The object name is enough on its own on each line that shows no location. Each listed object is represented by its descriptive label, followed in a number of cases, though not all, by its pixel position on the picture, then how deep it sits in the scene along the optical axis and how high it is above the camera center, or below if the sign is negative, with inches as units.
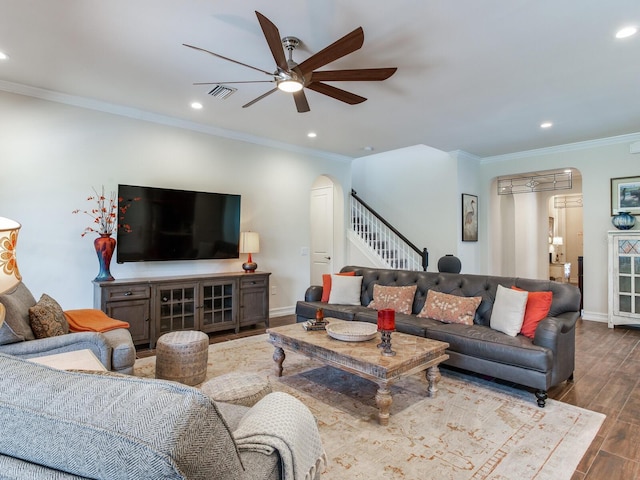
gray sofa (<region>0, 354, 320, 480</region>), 24.5 -13.3
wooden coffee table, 95.5 -32.0
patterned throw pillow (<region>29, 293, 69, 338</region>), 99.1 -22.0
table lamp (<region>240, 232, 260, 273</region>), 203.5 -0.8
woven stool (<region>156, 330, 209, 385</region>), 117.6 -37.7
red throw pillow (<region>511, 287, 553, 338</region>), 121.0 -22.0
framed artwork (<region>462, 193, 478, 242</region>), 258.5 +20.2
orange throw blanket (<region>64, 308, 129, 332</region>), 114.4 -26.4
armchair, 88.3 -25.6
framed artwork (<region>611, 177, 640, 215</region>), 210.4 +30.3
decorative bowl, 113.6 -27.9
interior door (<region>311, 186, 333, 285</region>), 283.7 +9.8
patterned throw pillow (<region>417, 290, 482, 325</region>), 138.9 -24.6
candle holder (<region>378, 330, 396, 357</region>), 101.0 -27.9
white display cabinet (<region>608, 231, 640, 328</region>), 202.4 -17.6
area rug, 78.4 -47.6
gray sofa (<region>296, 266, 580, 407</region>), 108.4 -30.1
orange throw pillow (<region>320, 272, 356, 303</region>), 183.9 -21.7
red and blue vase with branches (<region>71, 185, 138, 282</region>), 157.1 +8.0
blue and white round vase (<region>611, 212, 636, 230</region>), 206.7 +14.8
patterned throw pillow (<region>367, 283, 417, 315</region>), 159.0 -23.9
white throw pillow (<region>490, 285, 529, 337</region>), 122.1 -22.7
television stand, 155.0 -28.0
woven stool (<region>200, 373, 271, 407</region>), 71.1 -29.9
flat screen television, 168.6 +9.4
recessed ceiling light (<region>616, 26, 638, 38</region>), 107.0 +64.3
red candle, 100.3 -20.7
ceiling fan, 93.7 +52.3
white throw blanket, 39.8 -22.0
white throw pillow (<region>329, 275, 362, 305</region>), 176.4 -22.6
